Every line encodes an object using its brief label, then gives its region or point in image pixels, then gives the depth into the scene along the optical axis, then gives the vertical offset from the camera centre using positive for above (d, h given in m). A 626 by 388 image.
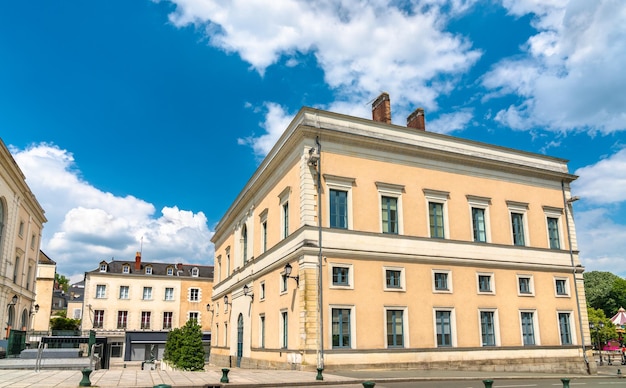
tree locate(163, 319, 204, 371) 25.31 -1.61
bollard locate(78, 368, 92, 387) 12.26 -1.47
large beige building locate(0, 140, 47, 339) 32.91 +5.39
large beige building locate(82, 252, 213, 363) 54.47 +2.11
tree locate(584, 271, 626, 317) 64.38 +2.82
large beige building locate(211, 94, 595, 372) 21.44 +2.91
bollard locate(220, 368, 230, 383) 13.93 -1.62
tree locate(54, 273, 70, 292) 98.00 +7.12
